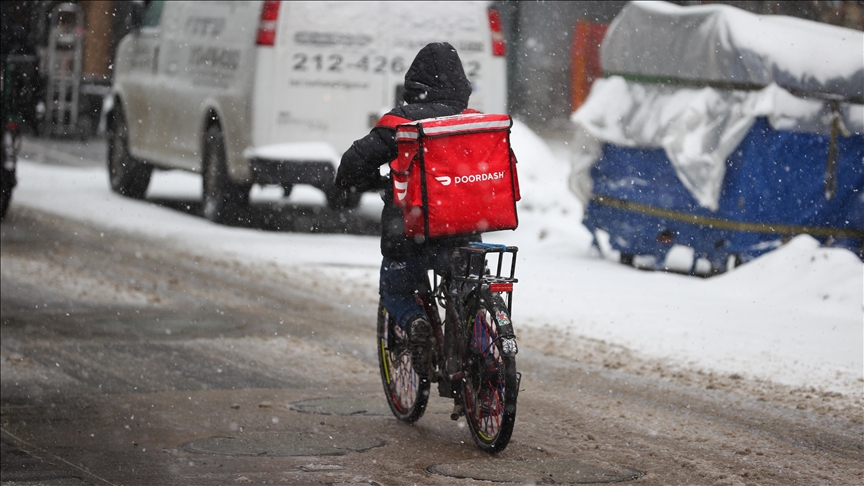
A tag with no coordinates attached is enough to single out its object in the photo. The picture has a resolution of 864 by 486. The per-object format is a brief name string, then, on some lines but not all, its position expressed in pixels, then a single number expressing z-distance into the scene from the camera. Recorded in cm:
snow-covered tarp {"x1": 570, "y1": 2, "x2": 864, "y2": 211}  2420
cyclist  1238
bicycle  1177
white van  2862
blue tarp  2406
